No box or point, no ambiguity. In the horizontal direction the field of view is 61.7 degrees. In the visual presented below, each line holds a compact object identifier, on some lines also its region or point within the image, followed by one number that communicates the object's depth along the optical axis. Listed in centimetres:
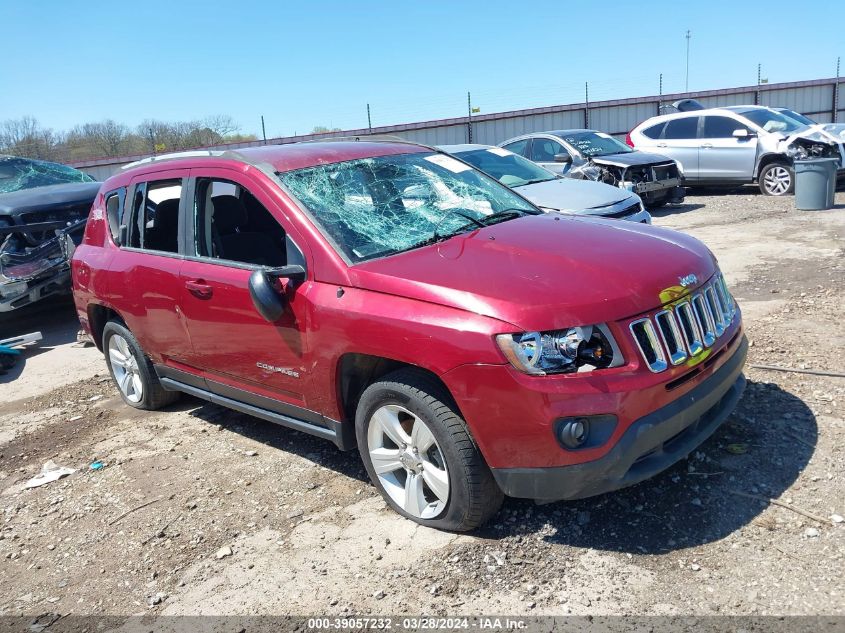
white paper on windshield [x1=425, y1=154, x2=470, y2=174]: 469
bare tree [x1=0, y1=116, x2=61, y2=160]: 2483
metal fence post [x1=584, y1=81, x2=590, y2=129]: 2392
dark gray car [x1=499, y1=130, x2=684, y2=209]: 1224
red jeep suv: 293
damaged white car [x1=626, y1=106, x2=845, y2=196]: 1325
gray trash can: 1138
